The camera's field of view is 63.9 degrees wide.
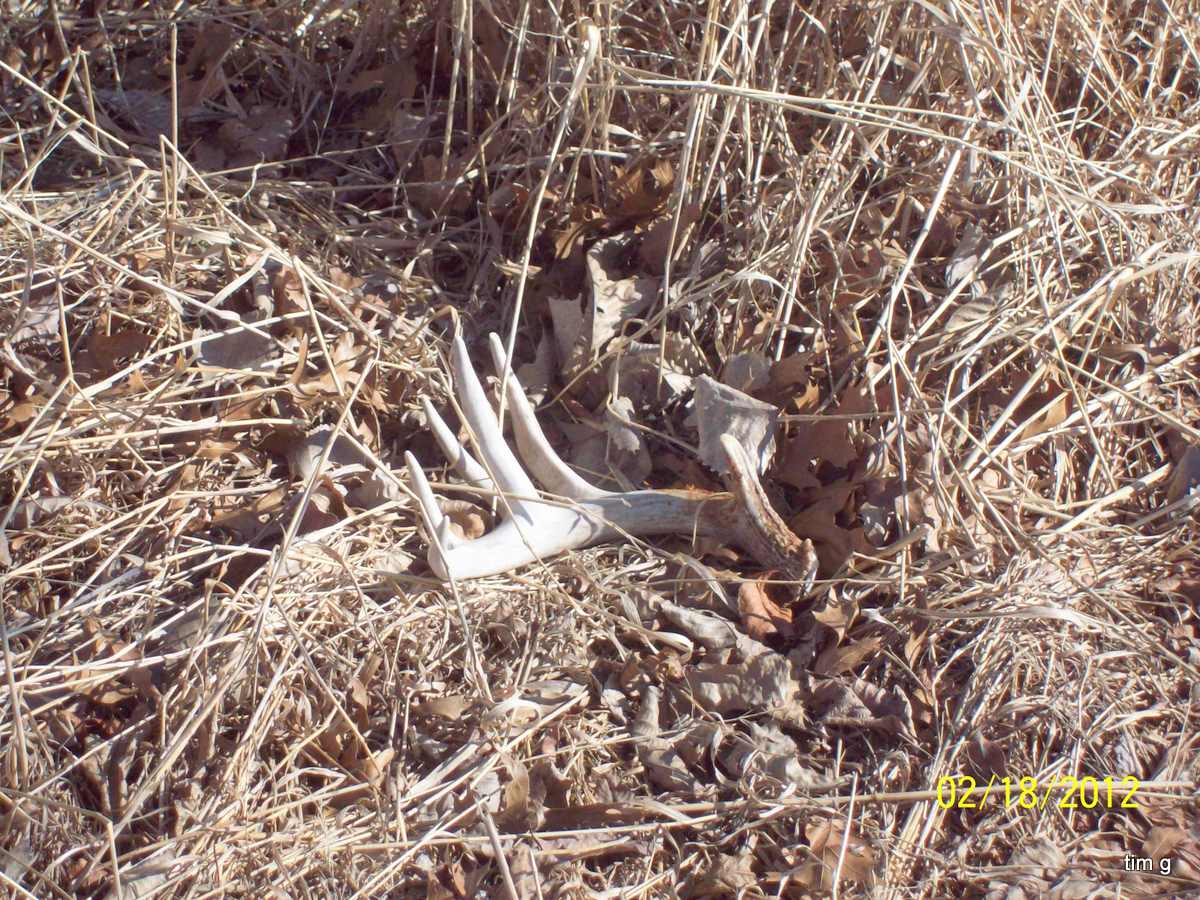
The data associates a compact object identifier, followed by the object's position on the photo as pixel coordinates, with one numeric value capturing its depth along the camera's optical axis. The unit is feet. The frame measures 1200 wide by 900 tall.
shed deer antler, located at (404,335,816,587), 6.43
